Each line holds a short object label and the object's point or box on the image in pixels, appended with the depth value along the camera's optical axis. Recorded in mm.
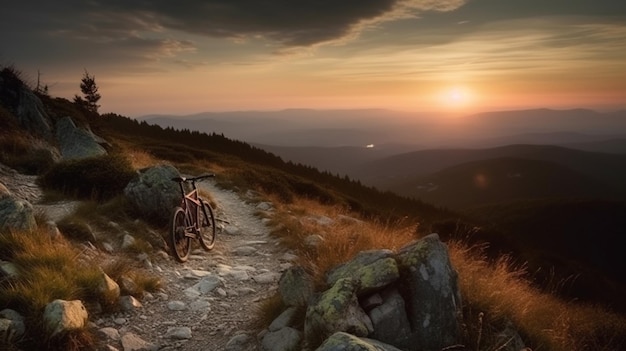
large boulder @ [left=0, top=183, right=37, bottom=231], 7082
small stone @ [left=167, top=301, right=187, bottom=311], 6943
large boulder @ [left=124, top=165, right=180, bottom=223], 10773
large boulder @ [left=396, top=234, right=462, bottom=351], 5258
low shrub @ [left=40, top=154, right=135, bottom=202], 11789
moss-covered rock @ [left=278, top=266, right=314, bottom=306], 5949
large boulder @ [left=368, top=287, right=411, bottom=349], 5137
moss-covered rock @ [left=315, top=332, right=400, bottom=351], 4066
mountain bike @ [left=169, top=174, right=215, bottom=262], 9005
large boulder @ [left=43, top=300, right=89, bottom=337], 4973
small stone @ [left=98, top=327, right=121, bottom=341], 5640
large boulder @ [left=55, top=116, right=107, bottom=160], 18595
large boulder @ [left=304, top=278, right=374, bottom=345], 4922
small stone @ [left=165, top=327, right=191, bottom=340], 6035
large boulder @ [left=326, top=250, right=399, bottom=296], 5367
